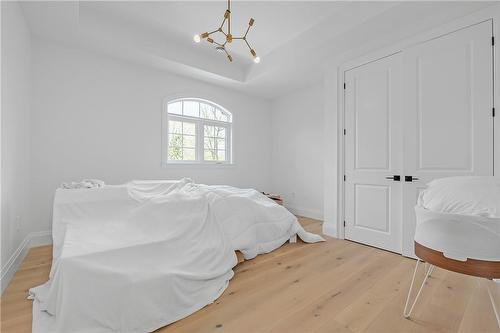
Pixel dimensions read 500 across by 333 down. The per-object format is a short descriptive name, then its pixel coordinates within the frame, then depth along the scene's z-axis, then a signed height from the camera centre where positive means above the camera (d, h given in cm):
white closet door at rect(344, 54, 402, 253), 278 +16
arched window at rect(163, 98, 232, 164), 423 +66
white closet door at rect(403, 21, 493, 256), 221 +58
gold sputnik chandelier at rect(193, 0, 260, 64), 229 +130
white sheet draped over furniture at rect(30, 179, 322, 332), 134 -66
